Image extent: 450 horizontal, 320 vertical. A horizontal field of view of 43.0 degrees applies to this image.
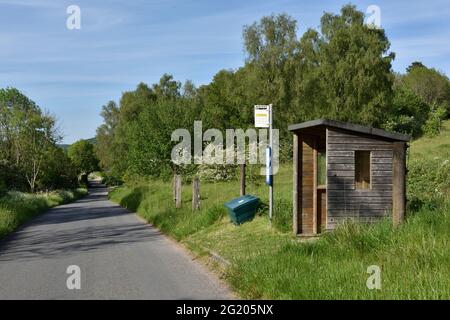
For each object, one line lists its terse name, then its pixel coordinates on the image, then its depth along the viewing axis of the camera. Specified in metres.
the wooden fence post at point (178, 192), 21.42
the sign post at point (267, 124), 13.76
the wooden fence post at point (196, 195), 19.05
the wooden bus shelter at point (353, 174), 12.11
